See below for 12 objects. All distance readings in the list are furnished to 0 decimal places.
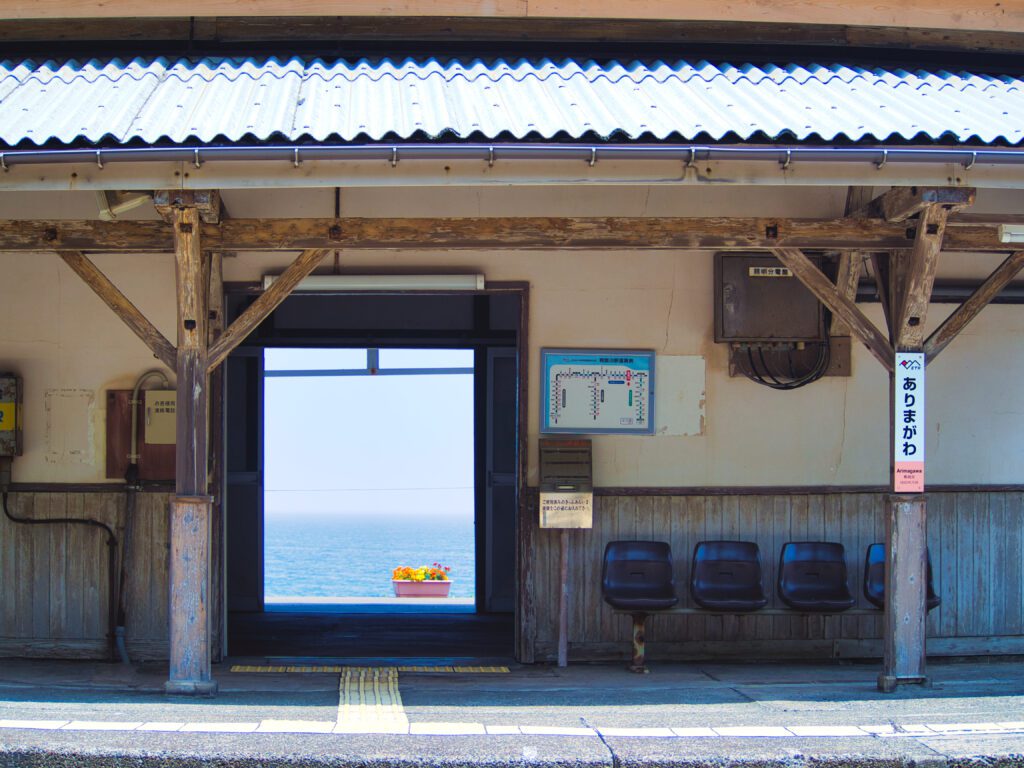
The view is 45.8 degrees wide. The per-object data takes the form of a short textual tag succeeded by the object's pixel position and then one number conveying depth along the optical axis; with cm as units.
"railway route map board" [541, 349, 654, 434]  814
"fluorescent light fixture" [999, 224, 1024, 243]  702
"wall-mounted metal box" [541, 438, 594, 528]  793
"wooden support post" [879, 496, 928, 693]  680
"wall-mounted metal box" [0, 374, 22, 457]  789
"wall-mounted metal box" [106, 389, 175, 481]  802
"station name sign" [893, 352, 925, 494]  683
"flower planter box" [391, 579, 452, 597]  1164
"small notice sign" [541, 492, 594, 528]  793
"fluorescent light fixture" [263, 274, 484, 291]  793
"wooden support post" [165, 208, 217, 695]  652
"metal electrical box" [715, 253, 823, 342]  820
